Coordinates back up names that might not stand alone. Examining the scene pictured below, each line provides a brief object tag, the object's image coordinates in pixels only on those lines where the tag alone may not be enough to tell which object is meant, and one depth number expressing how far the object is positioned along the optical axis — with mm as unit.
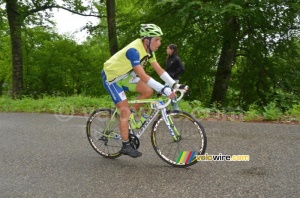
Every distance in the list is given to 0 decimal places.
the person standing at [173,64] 7945
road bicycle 4277
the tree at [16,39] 15562
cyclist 4207
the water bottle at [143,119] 4742
